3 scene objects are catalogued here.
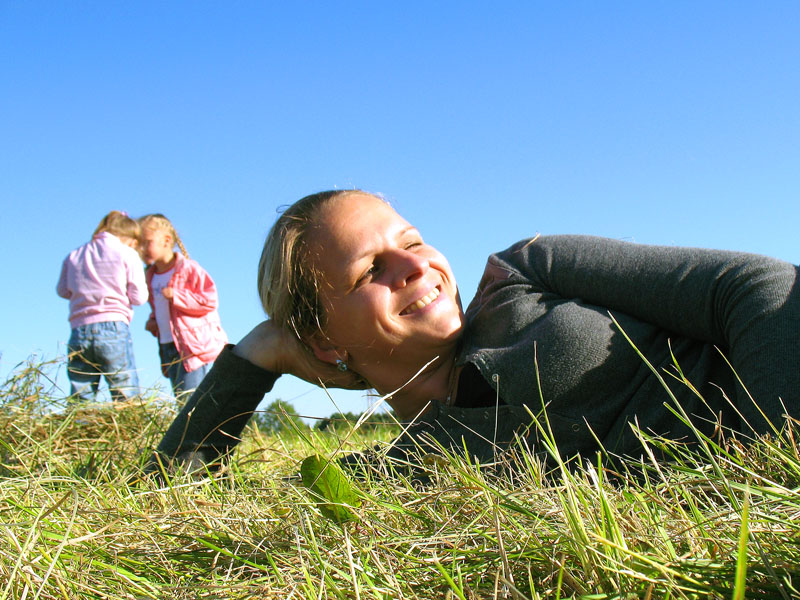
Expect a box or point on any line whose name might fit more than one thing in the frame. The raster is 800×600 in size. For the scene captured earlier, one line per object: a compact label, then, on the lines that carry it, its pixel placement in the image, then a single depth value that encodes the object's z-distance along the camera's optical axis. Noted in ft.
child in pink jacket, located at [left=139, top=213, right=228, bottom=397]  20.95
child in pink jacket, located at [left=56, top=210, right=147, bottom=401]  20.15
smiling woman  5.78
